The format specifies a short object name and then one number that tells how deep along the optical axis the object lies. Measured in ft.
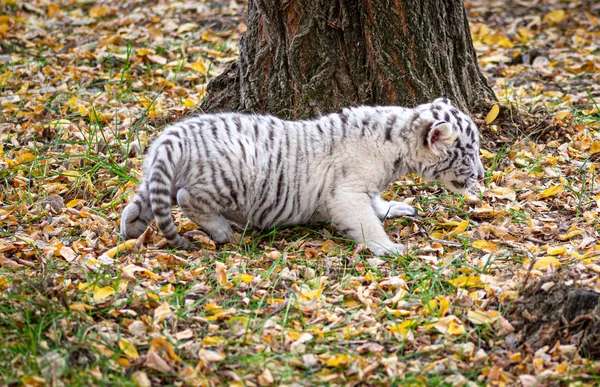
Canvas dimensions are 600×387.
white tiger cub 29.94
